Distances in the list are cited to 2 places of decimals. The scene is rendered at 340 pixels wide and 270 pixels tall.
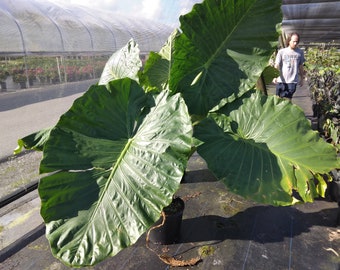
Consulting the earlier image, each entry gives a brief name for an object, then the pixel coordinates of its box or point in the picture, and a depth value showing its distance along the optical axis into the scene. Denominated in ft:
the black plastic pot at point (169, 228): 4.95
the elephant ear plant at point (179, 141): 3.28
